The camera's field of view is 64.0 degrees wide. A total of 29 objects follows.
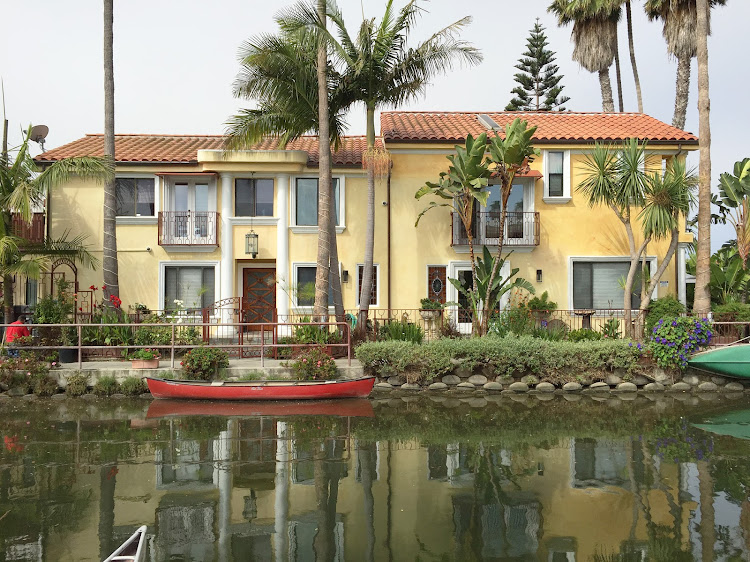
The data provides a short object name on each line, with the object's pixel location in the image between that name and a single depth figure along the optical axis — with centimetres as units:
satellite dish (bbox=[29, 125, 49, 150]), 2167
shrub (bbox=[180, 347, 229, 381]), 1431
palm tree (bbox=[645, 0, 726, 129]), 2550
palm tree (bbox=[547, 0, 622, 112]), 2916
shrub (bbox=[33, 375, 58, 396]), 1421
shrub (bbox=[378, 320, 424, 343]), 1641
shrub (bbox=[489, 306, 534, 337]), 1681
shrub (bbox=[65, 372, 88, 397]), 1427
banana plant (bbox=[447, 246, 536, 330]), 1722
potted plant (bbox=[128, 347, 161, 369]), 1477
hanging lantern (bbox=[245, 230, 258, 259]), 1948
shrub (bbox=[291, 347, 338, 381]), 1433
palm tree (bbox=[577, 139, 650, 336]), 1712
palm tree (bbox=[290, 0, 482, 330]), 1675
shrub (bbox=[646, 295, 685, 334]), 1711
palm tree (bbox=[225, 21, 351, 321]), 1661
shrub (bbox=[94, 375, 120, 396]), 1432
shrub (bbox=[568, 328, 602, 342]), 1723
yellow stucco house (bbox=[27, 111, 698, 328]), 1983
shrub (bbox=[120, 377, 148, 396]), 1437
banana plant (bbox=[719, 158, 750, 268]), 2495
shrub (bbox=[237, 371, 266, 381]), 1444
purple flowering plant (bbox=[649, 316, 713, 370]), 1527
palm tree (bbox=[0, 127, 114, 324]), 1500
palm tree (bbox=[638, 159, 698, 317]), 1686
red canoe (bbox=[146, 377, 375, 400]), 1361
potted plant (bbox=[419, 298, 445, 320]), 1852
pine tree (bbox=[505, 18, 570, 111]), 3956
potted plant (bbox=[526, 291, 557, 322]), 1869
